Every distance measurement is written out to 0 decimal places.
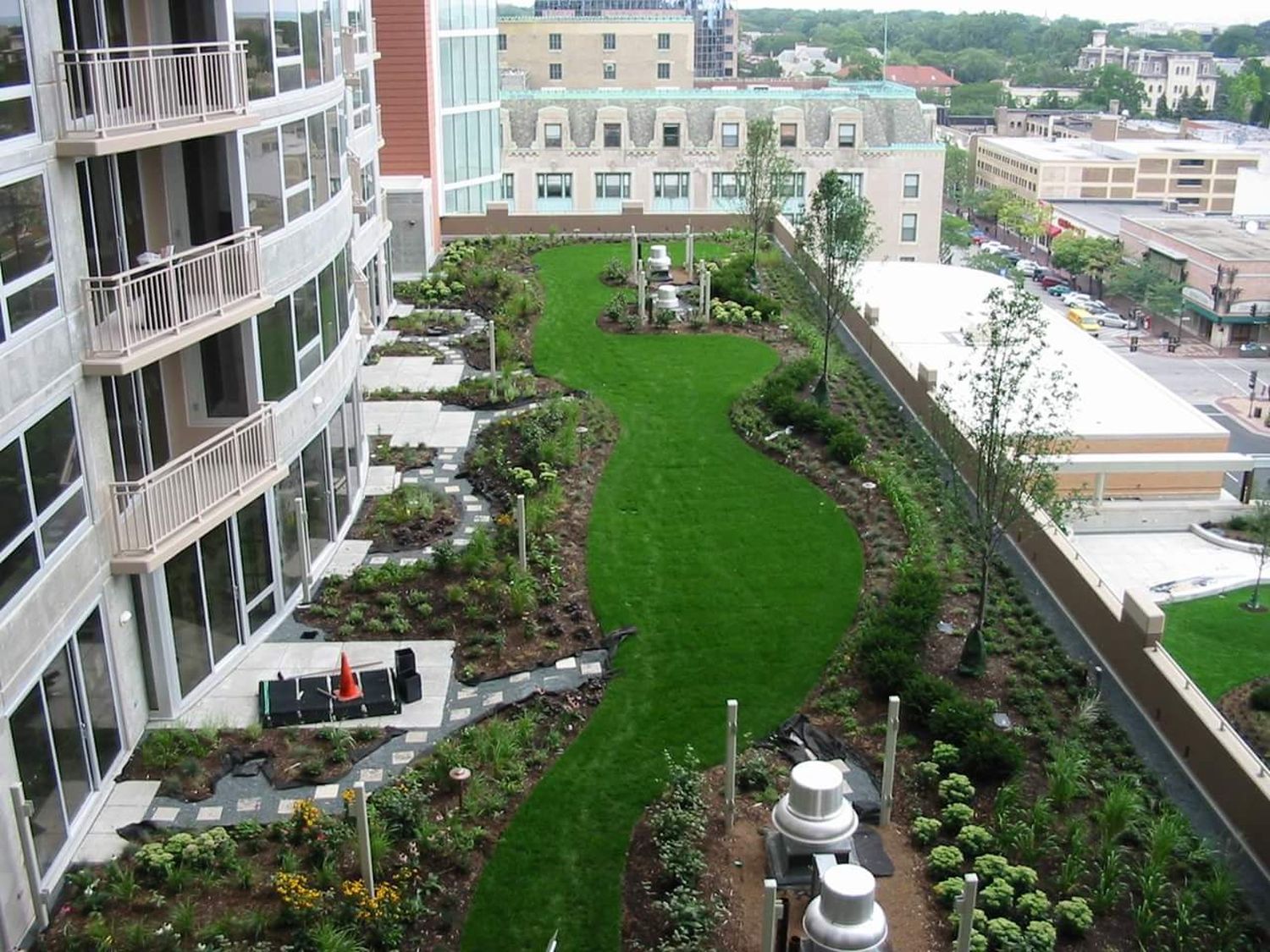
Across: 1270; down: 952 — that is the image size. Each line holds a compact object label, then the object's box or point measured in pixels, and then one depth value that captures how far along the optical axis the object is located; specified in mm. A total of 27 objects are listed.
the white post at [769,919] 10328
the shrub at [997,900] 11883
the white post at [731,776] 12875
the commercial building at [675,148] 53031
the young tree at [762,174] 34625
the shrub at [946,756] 14008
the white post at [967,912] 10586
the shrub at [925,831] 12938
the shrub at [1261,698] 22281
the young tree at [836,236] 25286
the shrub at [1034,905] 11773
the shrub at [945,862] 12398
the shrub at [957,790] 13477
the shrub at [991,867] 12266
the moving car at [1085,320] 79594
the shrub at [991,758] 13789
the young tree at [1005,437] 15633
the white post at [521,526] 17938
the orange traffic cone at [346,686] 15180
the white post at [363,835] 11578
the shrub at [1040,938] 11289
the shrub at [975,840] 12703
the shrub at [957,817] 13109
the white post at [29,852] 11086
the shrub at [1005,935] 11289
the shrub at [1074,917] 11602
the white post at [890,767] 12867
